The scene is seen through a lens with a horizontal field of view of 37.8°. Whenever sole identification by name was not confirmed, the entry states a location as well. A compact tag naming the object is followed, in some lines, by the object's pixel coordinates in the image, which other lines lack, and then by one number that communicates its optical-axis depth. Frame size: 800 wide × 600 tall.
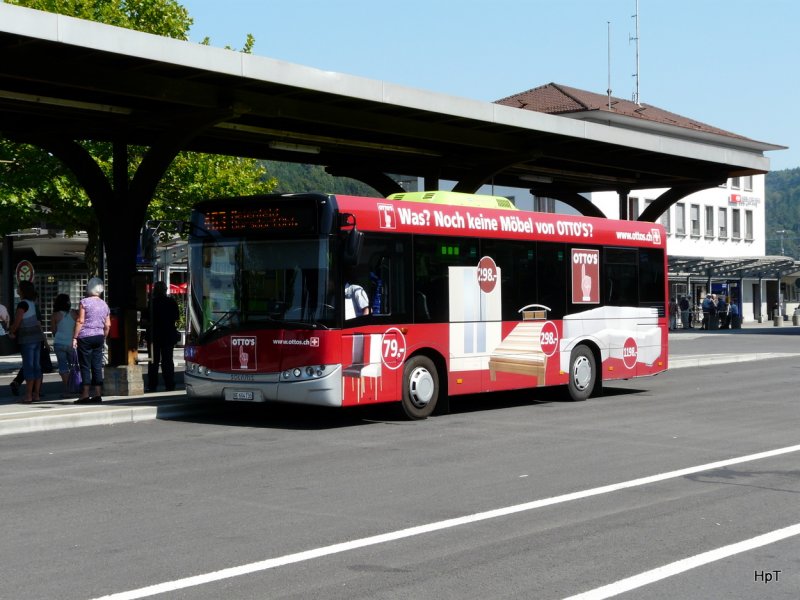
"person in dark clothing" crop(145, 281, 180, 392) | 18.75
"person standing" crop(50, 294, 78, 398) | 18.66
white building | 62.47
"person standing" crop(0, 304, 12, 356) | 18.91
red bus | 14.38
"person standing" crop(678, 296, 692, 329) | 58.72
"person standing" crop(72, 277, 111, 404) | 16.27
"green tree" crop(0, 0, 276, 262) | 33.00
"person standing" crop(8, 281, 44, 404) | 17.02
